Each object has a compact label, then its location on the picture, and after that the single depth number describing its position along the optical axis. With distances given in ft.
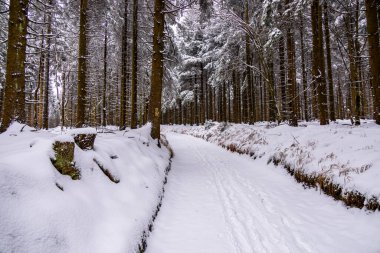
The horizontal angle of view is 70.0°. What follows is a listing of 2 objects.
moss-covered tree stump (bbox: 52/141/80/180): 13.69
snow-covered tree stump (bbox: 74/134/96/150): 17.78
